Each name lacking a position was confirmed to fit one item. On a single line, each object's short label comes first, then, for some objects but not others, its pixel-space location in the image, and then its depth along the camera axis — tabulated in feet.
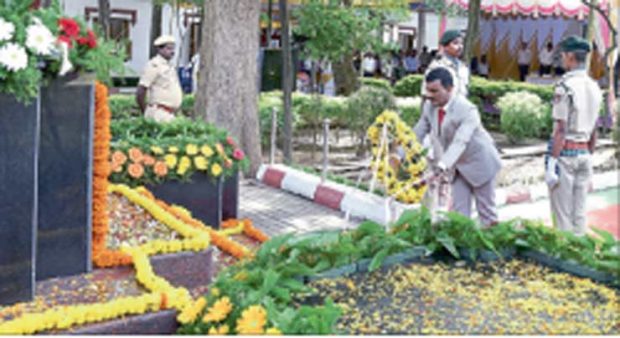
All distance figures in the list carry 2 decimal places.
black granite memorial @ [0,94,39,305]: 13.61
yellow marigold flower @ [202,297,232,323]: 8.50
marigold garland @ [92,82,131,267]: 16.21
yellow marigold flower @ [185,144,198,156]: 23.85
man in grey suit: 20.02
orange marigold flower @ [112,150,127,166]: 23.16
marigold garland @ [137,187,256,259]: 20.97
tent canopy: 64.23
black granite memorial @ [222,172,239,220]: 26.58
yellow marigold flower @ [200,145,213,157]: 24.08
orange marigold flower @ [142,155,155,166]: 23.66
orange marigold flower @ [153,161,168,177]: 23.65
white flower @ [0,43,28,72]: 13.32
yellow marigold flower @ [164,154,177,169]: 23.77
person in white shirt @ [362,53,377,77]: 90.22
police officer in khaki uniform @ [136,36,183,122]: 28.91
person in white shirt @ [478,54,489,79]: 83.61
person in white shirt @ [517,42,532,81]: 80.94
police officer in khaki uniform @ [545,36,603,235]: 22.24
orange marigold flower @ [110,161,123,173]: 23.05
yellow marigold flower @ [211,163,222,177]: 24.32
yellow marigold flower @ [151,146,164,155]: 23.77
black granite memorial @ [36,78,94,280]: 14.96
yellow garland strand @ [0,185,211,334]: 13.12
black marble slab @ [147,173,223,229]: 23.98
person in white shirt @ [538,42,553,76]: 78.23
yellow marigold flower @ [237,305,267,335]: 7.93
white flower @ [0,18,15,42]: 13.52
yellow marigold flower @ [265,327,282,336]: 7.78
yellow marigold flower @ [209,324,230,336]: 8.28
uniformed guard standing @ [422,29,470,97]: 25.90
